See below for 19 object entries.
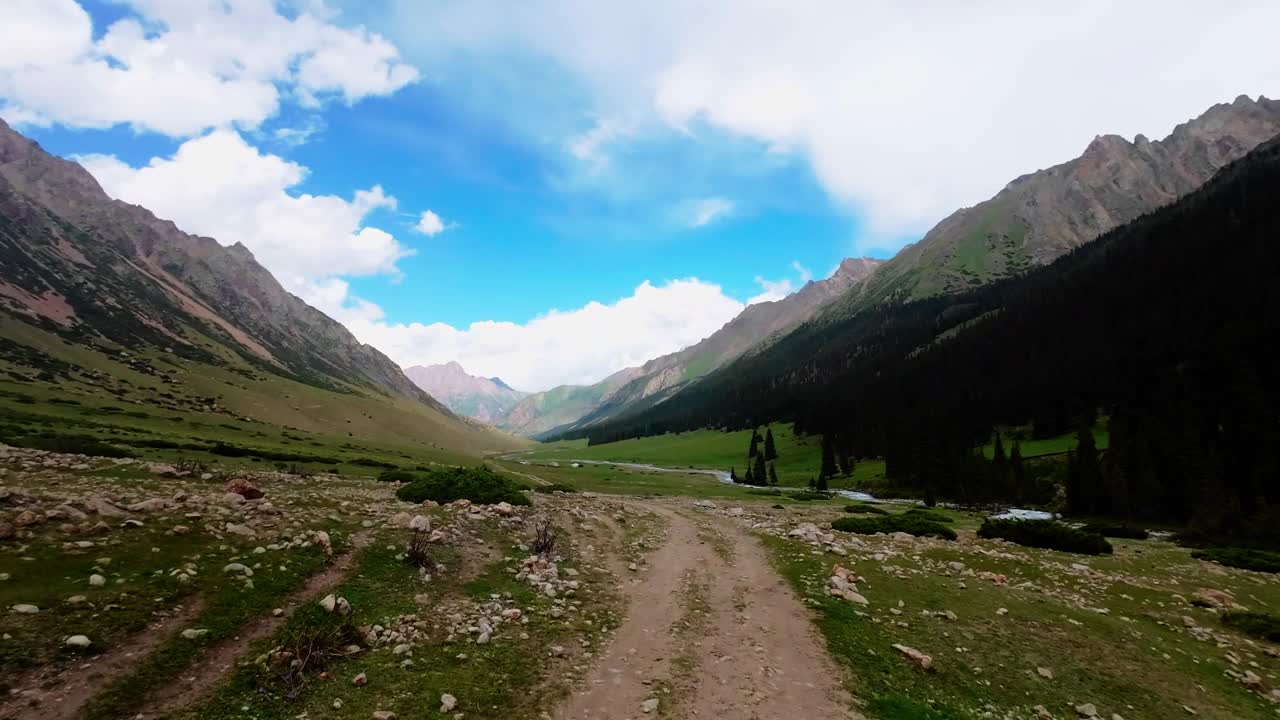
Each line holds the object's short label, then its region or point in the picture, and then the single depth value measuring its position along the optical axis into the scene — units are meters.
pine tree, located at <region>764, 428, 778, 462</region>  138.75
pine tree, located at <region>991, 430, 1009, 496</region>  73.75
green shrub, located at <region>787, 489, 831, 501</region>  71.38
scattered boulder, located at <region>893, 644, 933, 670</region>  12.97
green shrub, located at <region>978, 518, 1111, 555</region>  28.83
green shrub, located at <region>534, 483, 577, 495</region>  54.71
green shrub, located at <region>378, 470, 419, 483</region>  49.56
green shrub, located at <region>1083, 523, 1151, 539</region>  39.97
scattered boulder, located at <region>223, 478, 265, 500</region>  20.62
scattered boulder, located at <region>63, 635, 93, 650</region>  9.17
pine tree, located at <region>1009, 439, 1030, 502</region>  72.56
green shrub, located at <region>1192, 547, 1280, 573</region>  27.45
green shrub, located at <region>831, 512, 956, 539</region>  32.31
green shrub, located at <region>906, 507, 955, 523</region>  42.61
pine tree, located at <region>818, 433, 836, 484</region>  109.62
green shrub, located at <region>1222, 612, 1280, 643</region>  16.42
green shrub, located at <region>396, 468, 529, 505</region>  29.48
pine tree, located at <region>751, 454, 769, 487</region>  97.62
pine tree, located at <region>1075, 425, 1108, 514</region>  57.38
